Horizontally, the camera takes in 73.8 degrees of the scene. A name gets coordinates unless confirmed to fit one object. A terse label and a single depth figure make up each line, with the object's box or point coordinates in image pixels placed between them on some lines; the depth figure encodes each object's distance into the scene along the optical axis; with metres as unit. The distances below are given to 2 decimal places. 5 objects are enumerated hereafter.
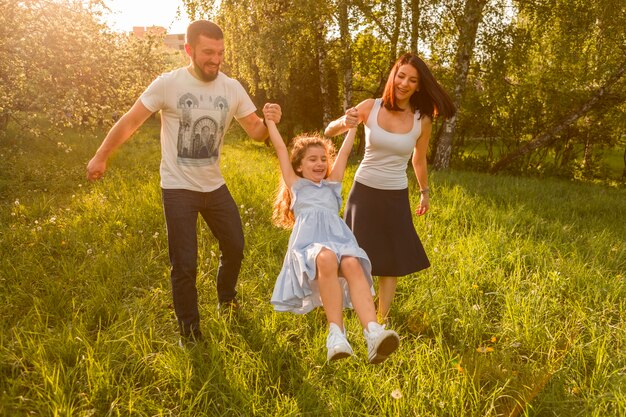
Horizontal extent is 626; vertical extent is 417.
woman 3.42
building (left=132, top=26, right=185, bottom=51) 75.62
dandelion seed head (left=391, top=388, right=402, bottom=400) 2.39
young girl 2.57
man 3.13
